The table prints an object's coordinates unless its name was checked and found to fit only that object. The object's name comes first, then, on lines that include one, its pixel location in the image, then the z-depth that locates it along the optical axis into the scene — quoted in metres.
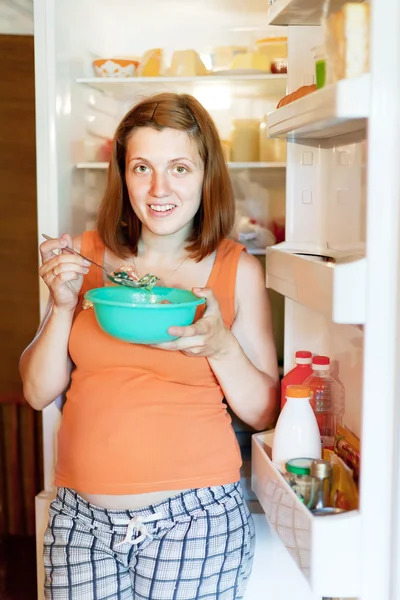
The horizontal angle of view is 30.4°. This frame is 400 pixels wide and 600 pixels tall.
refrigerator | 0.92
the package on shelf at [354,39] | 0.90
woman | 1.24
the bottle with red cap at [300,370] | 1.33
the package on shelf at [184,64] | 2.03
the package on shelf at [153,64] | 2.08
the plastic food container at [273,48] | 2.05
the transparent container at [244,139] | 2.14
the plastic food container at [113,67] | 2.06
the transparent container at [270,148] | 2.10
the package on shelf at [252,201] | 2.22
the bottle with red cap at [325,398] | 1.28
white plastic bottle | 1.19
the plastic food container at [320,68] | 1.01
